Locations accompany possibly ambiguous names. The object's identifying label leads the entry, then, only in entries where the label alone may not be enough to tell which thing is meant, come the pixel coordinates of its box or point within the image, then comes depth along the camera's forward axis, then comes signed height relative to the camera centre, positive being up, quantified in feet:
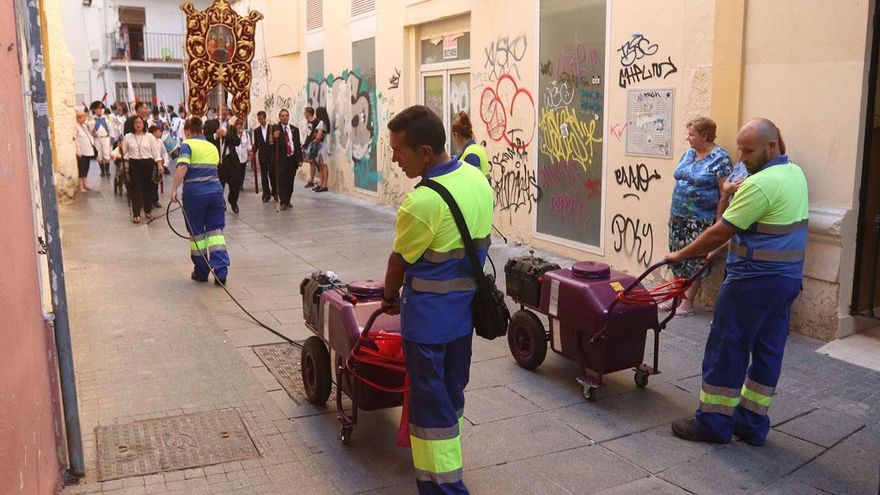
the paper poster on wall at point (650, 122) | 26.40 -0.34
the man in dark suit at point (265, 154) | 51.72 -2.52
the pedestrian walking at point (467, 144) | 24.82 -0.97
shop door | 40.57 +1.06
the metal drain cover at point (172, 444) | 14.66 -6.27
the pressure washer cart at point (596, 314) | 16.93 -4.34
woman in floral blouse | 23.24 -2.23
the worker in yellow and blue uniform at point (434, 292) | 12.30 -2.75
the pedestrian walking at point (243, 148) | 54.80 -2.27
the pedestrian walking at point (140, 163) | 43.42 -2.55
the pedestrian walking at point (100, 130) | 63.26 -1.18
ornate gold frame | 44.83 +3.51
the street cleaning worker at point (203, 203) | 28.35 -3.11
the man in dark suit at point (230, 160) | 47.98 -2.71
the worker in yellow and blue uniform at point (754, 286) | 14.67 -3.22
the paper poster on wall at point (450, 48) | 41.55 +3.36
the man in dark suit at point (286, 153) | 49.67 -2.37
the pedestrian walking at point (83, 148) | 58.70 -2.31
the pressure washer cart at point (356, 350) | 14.64 -4.38
